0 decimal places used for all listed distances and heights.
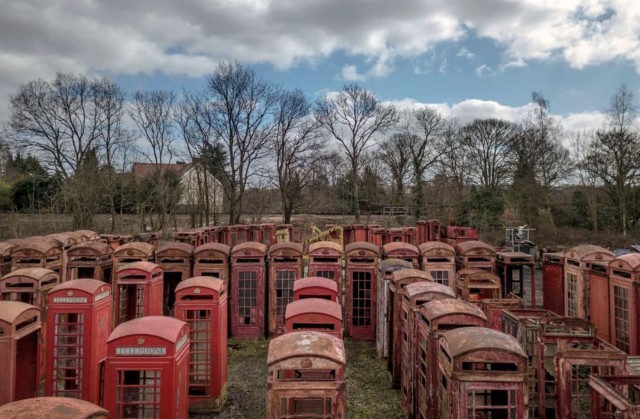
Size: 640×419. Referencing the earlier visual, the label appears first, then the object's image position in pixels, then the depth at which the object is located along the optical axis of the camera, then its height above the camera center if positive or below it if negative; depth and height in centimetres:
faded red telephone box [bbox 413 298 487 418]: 553 -159
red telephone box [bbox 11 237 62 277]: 1119 -96
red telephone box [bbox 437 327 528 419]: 439 -172
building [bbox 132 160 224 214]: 3095 +278
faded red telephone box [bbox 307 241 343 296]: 1153 -121
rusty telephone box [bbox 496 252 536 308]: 1265 -149
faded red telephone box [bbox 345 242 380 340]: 1155 -211
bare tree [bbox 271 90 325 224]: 3228 +517
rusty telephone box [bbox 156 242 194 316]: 1159 -112
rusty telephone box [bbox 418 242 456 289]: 1203 -130
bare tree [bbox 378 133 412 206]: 3972 +631
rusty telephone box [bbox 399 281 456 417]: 663 -185
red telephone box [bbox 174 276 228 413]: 725 -225
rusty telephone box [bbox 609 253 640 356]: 901 -193
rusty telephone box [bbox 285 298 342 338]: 667 -166
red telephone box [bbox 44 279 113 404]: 680 -210
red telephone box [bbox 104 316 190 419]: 526 -187
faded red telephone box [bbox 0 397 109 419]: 316 -153
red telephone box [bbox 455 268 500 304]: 1074 -176
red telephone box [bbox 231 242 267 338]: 1136 -200
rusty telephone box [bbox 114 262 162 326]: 930 -178
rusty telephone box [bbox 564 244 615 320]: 1062 -157
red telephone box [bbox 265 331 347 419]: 456 -183
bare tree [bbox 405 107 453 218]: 3884 +718
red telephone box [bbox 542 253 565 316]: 1217 -194
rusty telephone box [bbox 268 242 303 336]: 1139 -170
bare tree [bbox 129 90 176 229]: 2825 +538
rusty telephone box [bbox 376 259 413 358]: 975 -197
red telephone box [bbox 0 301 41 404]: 593 -204
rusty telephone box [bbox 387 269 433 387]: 824 -198
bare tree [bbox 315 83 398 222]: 3619 +908
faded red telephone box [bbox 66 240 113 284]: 1141 -117
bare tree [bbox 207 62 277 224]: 2947 +641
